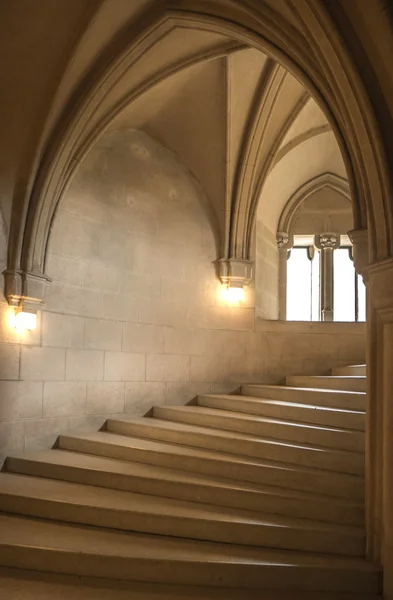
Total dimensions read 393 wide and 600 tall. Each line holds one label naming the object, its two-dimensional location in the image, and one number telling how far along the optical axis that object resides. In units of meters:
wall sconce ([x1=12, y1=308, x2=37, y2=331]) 5.98
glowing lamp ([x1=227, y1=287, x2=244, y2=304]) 7.58
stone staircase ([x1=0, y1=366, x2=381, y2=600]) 3.80
